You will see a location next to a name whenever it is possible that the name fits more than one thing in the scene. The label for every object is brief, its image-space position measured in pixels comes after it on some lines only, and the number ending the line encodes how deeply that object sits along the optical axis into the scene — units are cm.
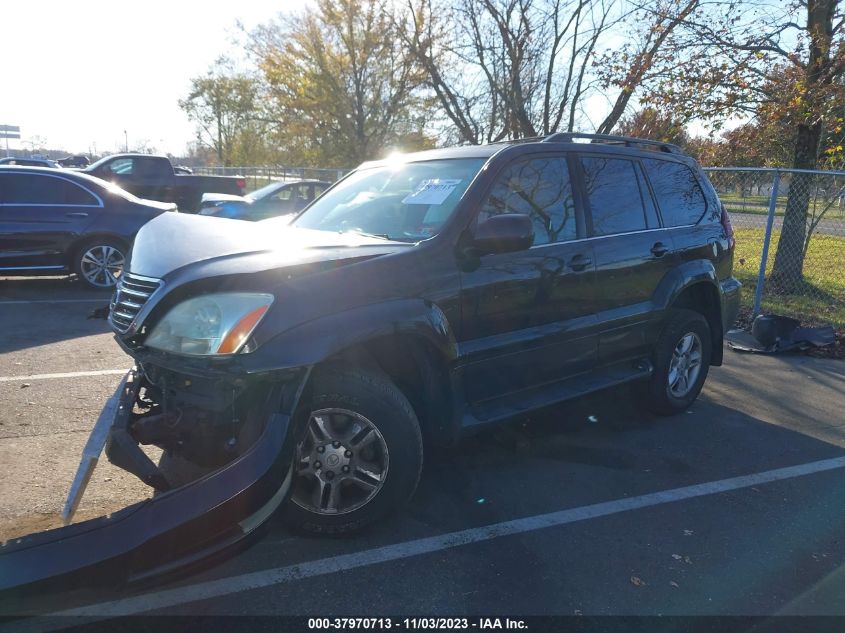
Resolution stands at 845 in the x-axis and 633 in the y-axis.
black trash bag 711
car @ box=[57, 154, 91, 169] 3548
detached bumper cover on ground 215
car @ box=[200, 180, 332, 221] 1255
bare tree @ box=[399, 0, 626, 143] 1267
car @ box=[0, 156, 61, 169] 1909
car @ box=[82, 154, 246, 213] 1683
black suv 261
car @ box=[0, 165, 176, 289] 848
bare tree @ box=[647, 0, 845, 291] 891
